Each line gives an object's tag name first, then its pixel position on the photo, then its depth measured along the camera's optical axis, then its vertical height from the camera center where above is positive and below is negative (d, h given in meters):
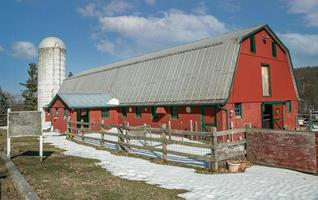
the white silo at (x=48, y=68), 35.84 +5.81
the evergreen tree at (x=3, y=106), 38.19 +0.89
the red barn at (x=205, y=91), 18.45 +1.55
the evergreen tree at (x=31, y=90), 48.94 +4.09
